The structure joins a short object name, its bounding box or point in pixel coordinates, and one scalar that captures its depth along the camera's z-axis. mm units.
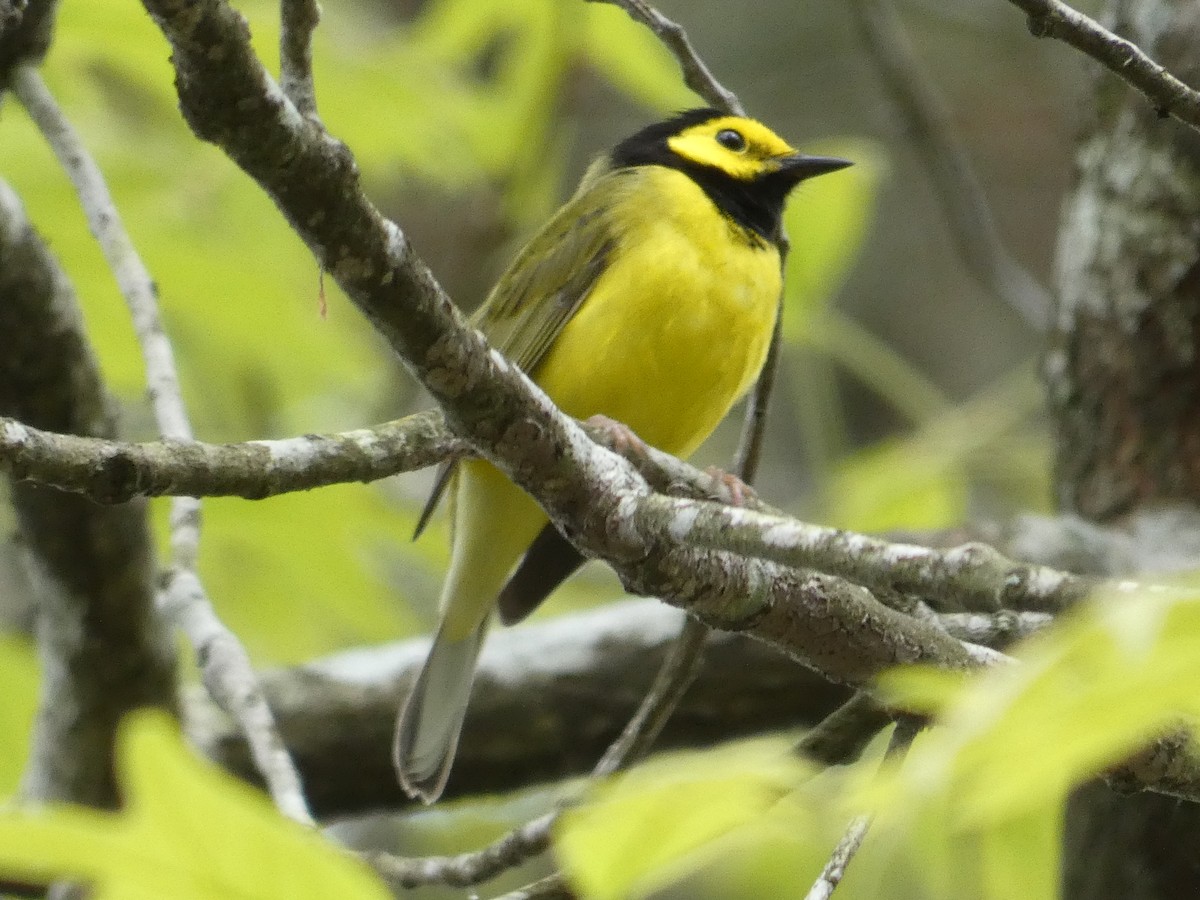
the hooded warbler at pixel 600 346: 6922
